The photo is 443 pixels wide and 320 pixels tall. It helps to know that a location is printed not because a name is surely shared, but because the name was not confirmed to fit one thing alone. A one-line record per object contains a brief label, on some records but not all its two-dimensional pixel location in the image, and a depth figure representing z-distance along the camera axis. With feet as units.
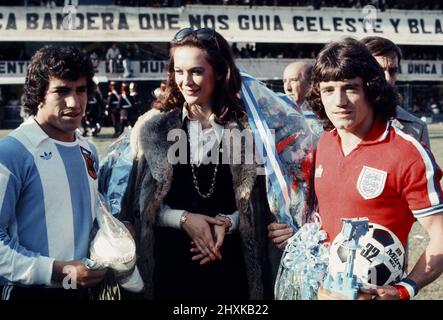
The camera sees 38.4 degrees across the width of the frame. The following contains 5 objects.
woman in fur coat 8.88
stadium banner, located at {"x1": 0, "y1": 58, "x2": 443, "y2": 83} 87.86
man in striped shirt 7.67
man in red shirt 6.84
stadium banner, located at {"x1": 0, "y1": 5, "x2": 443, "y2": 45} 91.30
